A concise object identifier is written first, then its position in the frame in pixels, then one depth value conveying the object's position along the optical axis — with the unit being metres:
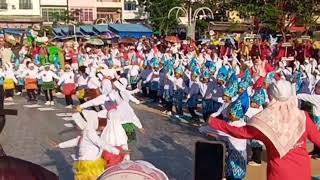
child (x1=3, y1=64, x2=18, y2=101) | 20.09
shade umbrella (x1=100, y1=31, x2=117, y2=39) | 42.40
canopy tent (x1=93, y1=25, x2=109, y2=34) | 45.91
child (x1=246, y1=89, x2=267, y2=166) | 10.16
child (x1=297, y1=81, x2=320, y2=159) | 10.62
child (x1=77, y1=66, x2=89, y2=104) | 17.30
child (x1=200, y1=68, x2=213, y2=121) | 14.82
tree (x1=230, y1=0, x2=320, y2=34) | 38.06
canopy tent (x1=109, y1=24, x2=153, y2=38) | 45.69
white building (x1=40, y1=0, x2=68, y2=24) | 66.56
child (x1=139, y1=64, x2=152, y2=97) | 20.13
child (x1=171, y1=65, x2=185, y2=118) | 16.44
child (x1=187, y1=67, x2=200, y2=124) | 15.47
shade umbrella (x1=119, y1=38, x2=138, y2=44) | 37.72
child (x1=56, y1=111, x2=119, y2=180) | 8.06
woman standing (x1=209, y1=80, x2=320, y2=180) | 5.46
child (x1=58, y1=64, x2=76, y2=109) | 18.39
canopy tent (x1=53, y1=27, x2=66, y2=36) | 49.52
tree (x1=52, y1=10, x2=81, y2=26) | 62.72
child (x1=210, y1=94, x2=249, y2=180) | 8.76
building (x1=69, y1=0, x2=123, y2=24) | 69.69
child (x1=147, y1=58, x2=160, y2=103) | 19.02
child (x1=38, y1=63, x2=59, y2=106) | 19.30
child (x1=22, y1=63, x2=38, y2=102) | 19.69
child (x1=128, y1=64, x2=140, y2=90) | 21.62
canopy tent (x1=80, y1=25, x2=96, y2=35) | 46.80
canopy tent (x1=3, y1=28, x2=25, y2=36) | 46.41
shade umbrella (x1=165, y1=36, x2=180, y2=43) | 32.11
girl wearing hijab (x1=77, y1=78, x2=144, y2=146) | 10.83
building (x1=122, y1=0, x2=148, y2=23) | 74.12
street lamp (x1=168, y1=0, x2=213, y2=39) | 33.47
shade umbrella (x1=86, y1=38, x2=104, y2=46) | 36.25
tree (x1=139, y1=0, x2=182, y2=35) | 51.91
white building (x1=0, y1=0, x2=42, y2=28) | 60.25
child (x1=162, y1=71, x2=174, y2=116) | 17.03
